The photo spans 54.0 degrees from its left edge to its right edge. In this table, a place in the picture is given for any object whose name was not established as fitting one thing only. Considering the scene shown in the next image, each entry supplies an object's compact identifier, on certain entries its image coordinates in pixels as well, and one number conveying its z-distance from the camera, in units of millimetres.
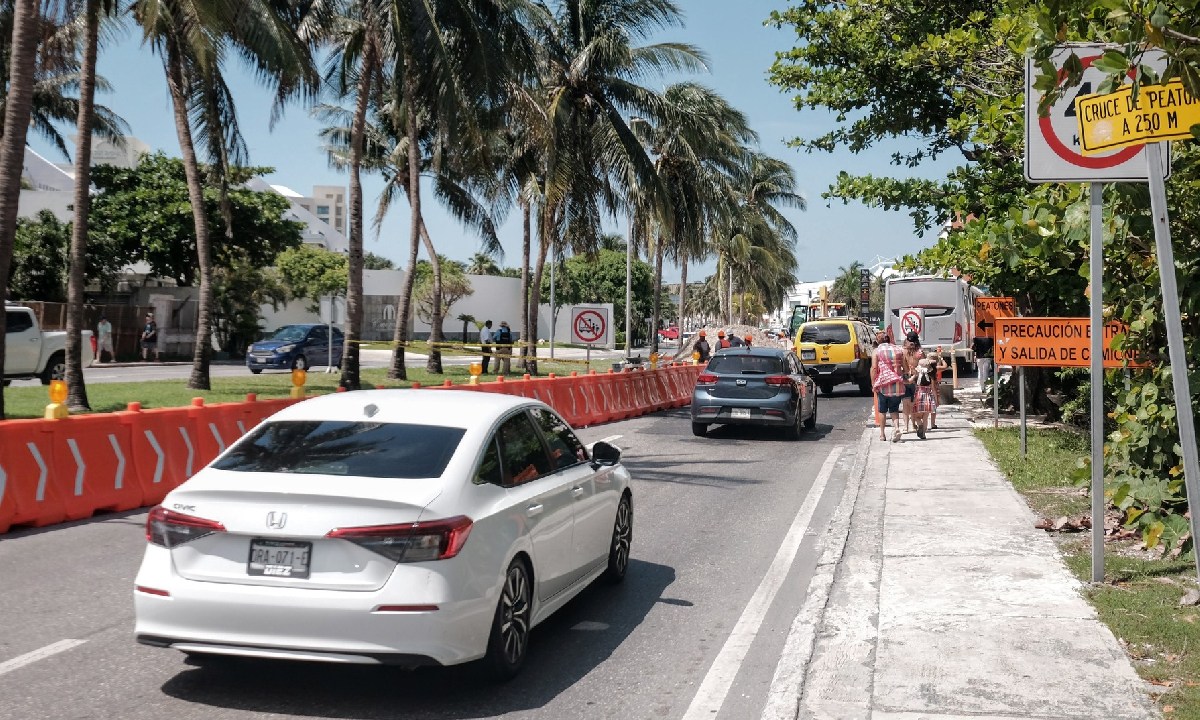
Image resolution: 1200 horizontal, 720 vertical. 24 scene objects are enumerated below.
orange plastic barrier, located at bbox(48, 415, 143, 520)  10617
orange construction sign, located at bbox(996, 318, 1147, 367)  13273
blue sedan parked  37781
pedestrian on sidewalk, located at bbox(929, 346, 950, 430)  20141
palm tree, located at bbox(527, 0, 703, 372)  31672
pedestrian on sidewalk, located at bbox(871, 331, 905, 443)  18203
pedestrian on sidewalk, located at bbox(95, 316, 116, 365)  39625
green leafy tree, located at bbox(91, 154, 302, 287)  45062
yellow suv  32469
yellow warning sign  6137
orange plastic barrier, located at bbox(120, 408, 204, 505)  11508
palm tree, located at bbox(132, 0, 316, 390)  17719
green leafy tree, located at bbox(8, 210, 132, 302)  41219
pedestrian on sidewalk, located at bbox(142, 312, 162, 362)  41688
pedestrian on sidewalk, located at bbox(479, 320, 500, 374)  36684
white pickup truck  24328
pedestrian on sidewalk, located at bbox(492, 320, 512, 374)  35438
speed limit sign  7535
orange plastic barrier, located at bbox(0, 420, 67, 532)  10008
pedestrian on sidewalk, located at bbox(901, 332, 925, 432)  18609
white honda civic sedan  5324
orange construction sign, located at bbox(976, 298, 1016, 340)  19375
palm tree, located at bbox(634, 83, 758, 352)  33781
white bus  41188
